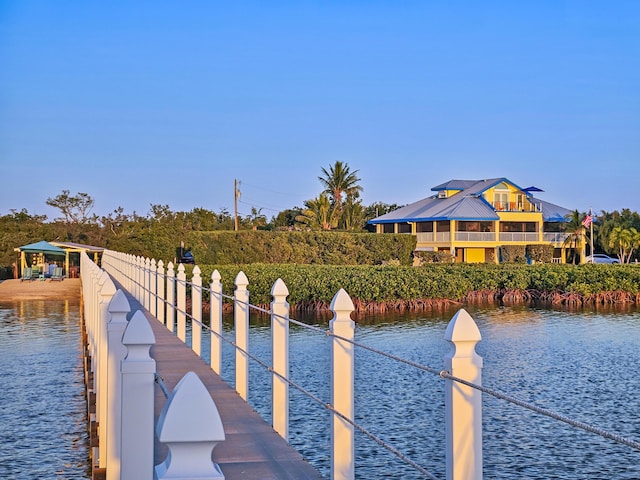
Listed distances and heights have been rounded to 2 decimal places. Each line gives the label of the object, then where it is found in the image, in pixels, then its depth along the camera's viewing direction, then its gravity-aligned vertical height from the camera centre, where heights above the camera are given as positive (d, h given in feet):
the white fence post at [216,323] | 35.24 -3.16
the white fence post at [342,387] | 19.39 -3.09
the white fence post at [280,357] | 25.36 -3.24
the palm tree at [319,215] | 224.94 +8.59
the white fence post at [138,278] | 69.90 -2.29
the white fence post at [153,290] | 59.11 -2.77
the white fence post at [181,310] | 46.26 -3.22
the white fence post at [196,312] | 40.77 -3.07
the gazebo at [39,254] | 145.57 -0.46
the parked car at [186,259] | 196.58 -2.17
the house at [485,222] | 197.26 +5.90
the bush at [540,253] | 196.44 -1.40
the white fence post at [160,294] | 58.29 -3.05
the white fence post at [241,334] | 30.40 -3.18
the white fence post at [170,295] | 53.36 -2.87
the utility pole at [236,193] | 203.23 +13.20
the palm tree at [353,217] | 234.99 +8.43
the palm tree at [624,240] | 208.54 +1.49
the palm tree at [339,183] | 251.39 +18.58
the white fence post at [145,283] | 63.24 -2.47
